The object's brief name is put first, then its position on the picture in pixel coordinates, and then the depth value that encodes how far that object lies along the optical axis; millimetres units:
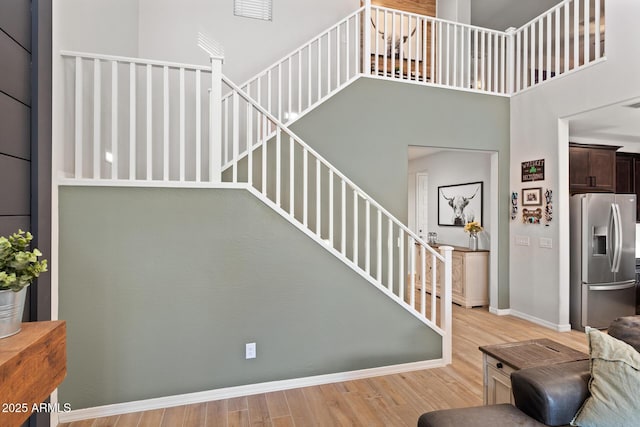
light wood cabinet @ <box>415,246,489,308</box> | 5051
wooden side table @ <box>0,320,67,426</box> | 1146
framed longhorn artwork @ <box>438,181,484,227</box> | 5582
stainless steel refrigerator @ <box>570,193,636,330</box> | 4031
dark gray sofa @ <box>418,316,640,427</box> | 1430
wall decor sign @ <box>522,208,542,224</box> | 4262
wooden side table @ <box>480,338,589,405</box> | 1762
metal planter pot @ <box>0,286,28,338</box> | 1308
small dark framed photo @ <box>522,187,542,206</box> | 4242
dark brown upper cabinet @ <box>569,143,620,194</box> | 4676
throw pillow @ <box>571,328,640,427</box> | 1346
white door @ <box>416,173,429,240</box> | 7344
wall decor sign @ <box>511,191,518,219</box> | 4598
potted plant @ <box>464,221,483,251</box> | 5250
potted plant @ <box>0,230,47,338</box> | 1304
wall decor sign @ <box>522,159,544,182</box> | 4227
